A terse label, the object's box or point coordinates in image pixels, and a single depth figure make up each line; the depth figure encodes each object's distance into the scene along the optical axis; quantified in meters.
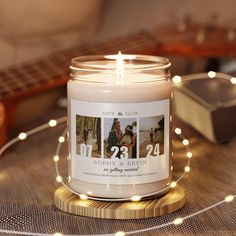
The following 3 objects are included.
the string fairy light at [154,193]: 0.57
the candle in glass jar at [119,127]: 0.59
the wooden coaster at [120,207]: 0.59
